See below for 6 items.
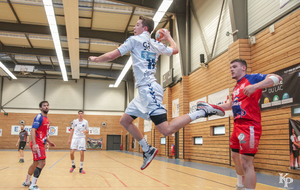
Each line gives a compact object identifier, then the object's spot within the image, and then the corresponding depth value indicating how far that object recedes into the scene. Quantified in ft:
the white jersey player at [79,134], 27.84
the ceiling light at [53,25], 37.19
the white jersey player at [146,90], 10.74
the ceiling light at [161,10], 38.12
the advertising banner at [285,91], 23.04
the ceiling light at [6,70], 70.72
